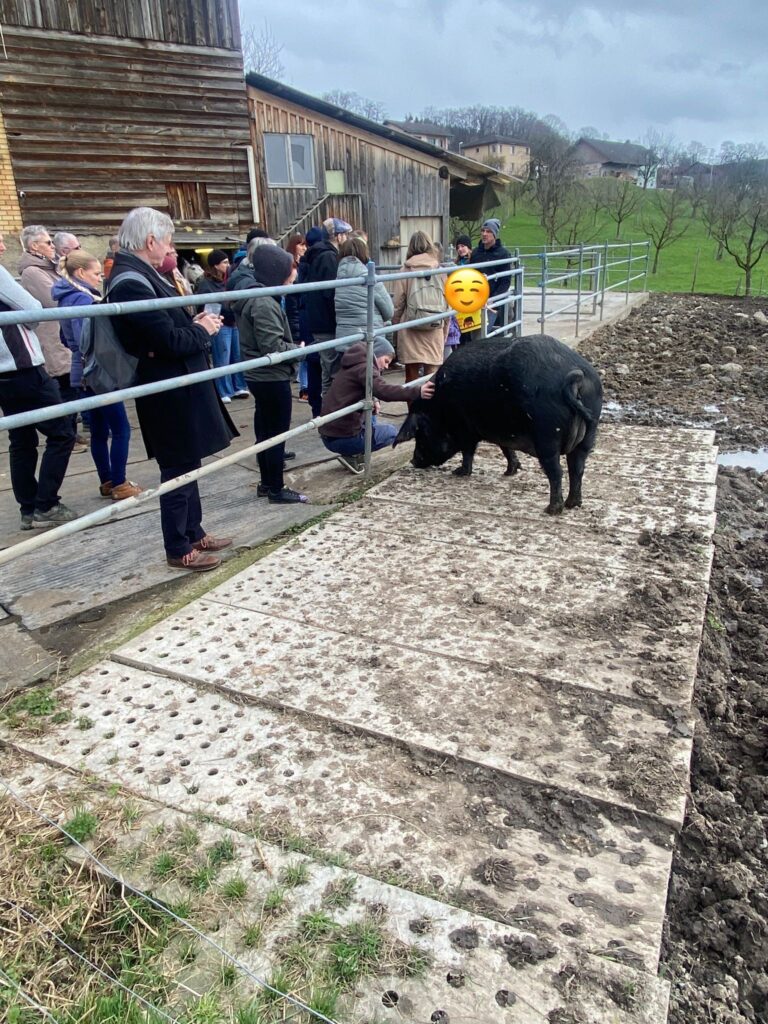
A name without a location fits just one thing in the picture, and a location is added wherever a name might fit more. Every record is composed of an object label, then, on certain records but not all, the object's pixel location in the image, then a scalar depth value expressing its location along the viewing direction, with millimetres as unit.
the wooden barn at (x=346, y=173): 13352
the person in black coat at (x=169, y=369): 3164
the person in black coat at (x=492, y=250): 8539
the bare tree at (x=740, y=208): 25594
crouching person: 4832
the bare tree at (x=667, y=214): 30175
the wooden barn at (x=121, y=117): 10602
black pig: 4133
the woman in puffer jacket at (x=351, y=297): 5797
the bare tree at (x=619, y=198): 34559
